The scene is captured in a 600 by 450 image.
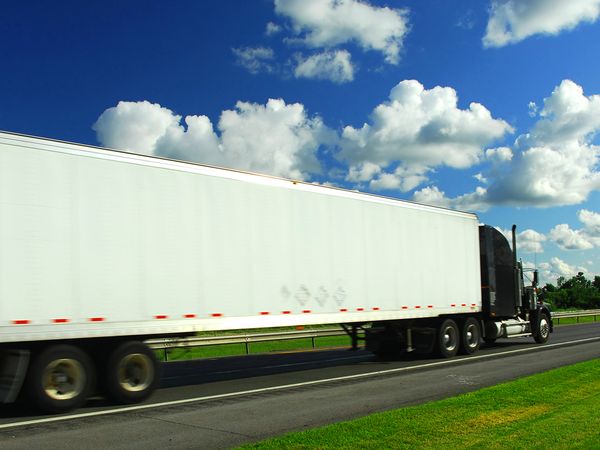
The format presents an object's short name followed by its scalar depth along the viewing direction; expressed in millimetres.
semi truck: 9031
